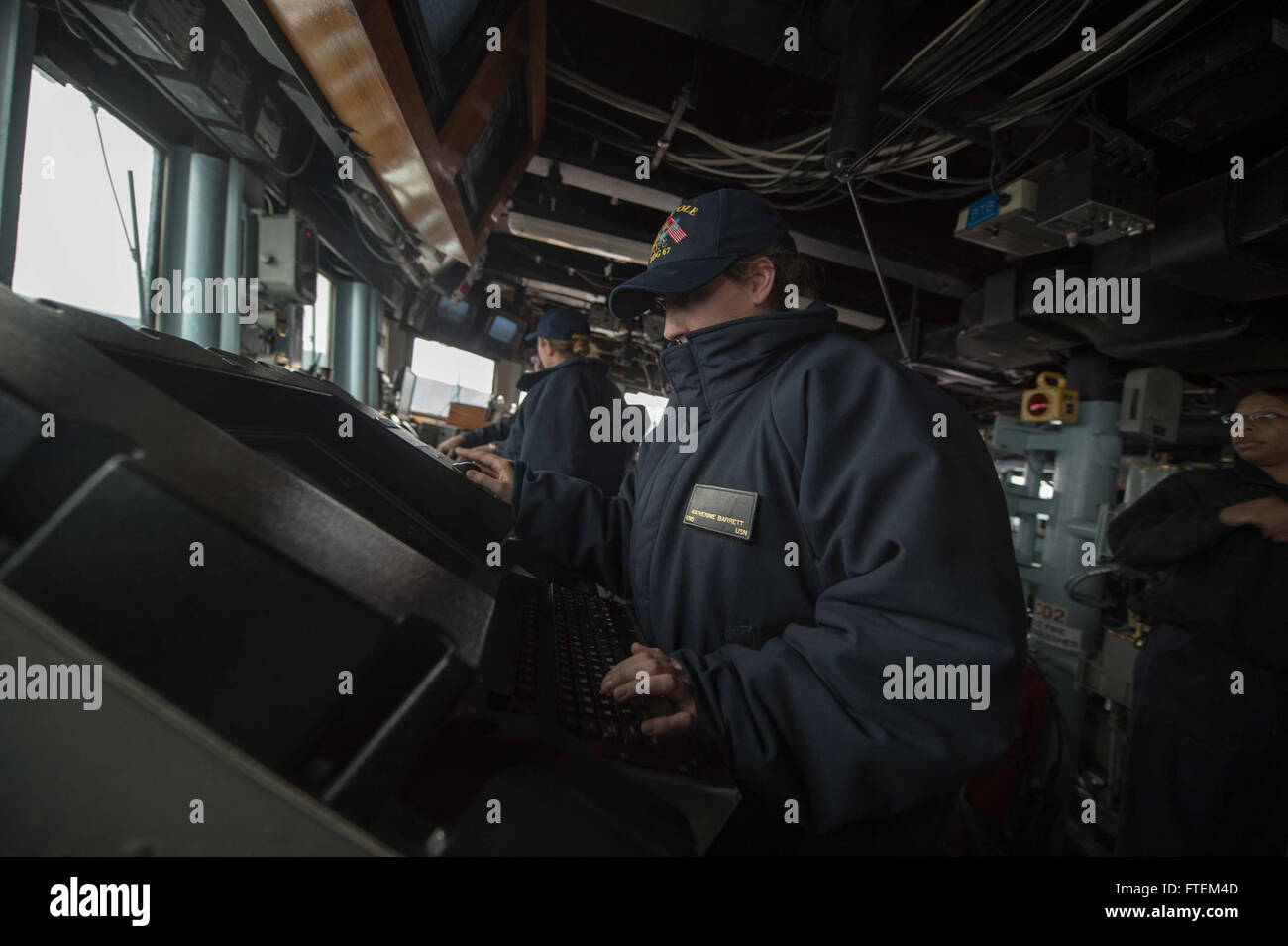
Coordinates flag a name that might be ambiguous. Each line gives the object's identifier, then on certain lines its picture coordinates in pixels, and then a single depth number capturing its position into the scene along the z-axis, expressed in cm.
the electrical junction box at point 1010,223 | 228
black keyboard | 68
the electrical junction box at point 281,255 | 235
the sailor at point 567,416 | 248
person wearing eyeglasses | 202
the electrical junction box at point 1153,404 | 313
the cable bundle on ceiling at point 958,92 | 154
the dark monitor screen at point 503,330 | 627
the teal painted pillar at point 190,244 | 212
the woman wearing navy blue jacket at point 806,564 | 70
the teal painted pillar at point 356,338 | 441
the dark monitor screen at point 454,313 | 579
